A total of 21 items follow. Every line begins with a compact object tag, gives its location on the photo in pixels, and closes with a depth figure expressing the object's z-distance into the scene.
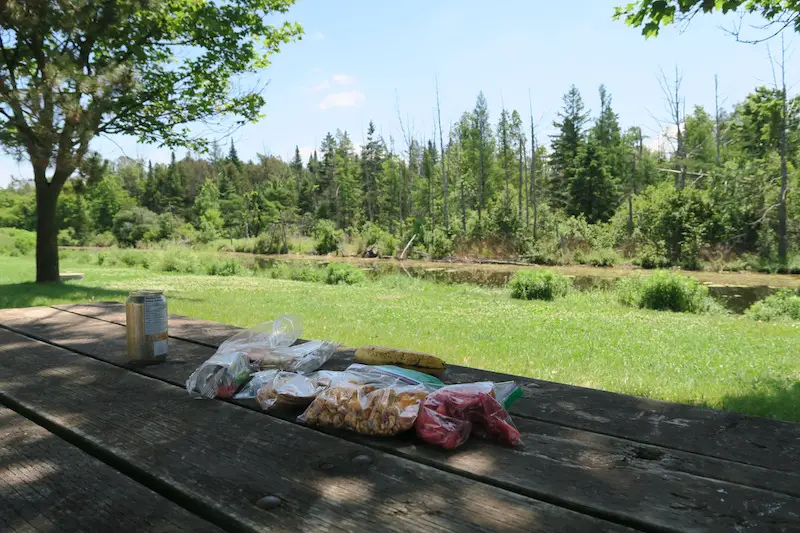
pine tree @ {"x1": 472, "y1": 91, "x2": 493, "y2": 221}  54.47
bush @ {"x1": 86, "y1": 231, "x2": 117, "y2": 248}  48.75
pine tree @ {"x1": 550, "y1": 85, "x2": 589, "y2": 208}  50.16
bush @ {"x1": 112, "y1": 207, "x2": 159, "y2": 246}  47.66
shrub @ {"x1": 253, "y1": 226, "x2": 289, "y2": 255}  43.59
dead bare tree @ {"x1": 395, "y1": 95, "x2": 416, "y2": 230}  50.37
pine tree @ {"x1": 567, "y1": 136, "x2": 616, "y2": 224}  45.72
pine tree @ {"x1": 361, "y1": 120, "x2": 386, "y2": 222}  60.47
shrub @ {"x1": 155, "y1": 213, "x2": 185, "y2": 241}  47.25
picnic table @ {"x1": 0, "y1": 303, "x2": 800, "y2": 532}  0.90
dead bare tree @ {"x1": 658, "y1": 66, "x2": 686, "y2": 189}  37.03
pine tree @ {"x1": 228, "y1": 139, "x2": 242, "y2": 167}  85.62
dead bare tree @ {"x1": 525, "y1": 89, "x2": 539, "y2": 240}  37.03
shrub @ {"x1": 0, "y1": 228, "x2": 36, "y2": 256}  27.68
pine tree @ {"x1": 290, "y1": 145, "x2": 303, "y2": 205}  81.27
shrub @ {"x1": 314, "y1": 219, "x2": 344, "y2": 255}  41.84
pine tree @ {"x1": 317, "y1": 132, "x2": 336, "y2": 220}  61.14
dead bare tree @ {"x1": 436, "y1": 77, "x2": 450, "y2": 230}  43.78
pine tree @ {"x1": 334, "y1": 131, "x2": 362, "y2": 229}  59.21
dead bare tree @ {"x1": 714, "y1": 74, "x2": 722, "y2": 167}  39.75
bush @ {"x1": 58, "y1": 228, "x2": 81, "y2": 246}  49.47
